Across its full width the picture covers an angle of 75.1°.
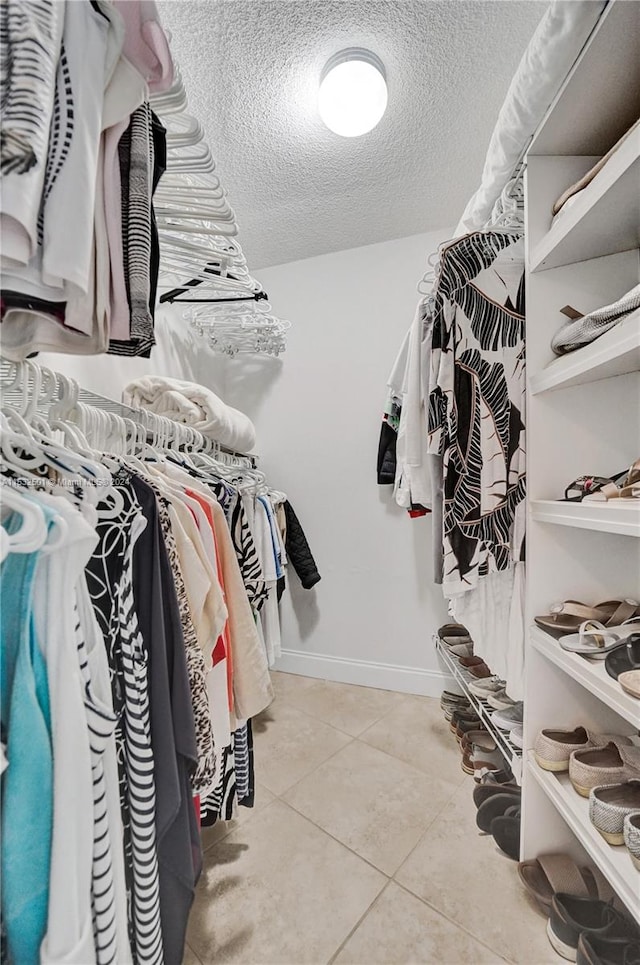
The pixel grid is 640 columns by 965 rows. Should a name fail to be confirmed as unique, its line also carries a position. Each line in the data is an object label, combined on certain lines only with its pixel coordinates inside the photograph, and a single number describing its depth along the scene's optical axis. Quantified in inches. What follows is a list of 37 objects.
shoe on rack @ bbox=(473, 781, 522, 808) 53.1
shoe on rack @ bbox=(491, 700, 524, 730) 48.4
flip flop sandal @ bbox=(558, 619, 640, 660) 34.8
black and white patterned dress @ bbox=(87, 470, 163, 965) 24.6
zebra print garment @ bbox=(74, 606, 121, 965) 20.5
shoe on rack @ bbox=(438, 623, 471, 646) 74.9
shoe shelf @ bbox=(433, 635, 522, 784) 45.3
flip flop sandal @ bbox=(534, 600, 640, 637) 38.3
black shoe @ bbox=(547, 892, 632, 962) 34.4
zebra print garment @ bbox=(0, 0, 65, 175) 17.9
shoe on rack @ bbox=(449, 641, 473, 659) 70.2
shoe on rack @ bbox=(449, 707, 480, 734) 68.8
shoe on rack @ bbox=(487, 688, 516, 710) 53.2
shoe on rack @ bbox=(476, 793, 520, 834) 50.3
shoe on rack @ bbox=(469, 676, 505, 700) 58.3
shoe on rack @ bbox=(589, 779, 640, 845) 31.4
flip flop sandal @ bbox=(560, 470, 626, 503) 36.9
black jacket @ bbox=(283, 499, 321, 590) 90.0
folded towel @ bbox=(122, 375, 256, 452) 58.1
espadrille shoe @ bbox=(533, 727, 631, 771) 38.8
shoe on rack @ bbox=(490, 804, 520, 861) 46.1
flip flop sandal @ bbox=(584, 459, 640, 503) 32.5
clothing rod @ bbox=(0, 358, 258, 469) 26.6
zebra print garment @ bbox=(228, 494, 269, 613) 50.5
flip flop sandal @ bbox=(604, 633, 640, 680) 32.2
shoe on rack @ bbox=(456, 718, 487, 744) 66.5
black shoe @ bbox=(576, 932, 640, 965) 32.1
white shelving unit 40.0
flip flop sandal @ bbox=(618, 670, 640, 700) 29.4
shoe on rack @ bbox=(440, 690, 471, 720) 72.1
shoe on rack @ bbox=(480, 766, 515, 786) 56.0
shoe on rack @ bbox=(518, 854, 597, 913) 38.9
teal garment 18.2
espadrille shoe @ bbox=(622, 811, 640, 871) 29.1
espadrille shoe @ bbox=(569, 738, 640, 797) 34.8
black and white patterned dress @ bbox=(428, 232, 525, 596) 45.9
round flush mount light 48.8
